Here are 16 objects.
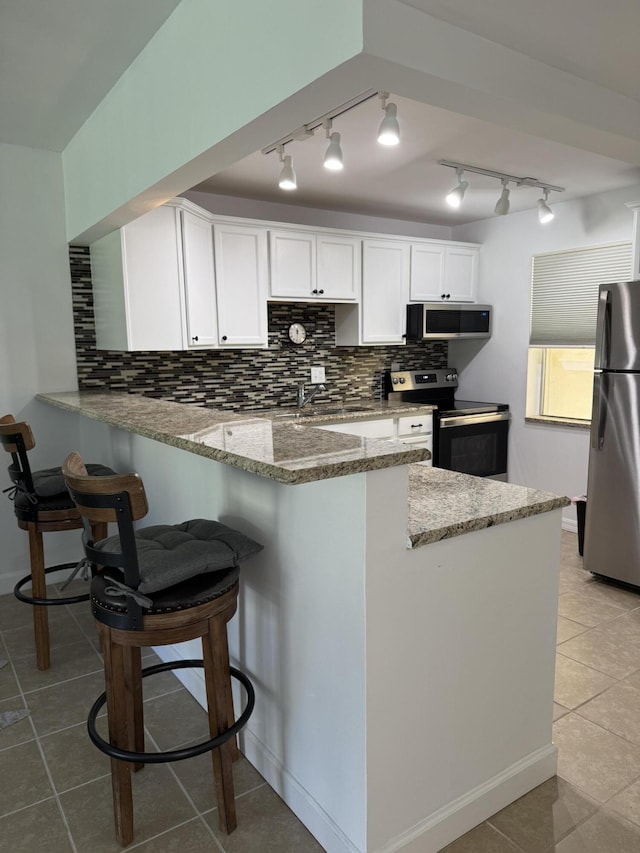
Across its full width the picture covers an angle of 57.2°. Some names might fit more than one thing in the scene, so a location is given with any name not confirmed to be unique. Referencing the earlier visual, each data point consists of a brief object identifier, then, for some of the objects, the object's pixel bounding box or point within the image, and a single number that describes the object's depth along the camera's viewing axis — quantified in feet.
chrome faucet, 14.40
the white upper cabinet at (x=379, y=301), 14.53
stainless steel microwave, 15.08
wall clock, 14.56
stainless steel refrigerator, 10.64
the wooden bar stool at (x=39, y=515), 8.13
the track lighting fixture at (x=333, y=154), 7.98
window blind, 13.55
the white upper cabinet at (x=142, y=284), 10.25
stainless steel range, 15.07
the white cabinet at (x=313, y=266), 13.05
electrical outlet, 15.07
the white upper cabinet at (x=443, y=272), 15.35
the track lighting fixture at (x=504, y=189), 10.67
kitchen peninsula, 4.72
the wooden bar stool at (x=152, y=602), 4.84
